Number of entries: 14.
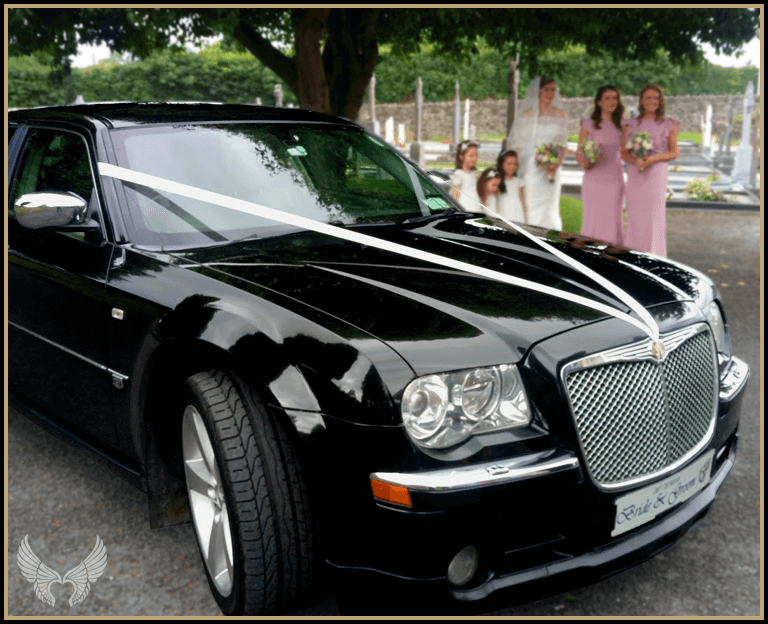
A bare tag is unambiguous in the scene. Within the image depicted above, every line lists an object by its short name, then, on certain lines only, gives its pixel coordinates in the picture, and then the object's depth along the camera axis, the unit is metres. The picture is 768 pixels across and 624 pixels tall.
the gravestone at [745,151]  20.58
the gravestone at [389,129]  32.17
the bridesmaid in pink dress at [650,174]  8.95
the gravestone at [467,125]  38.94
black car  2.31
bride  9.50
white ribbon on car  2.88
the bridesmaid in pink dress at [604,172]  9.27
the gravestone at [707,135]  33.81
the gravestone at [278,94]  23.69
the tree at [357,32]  8.83
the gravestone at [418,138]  26.17
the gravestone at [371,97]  26.18
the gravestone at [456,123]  33.88
